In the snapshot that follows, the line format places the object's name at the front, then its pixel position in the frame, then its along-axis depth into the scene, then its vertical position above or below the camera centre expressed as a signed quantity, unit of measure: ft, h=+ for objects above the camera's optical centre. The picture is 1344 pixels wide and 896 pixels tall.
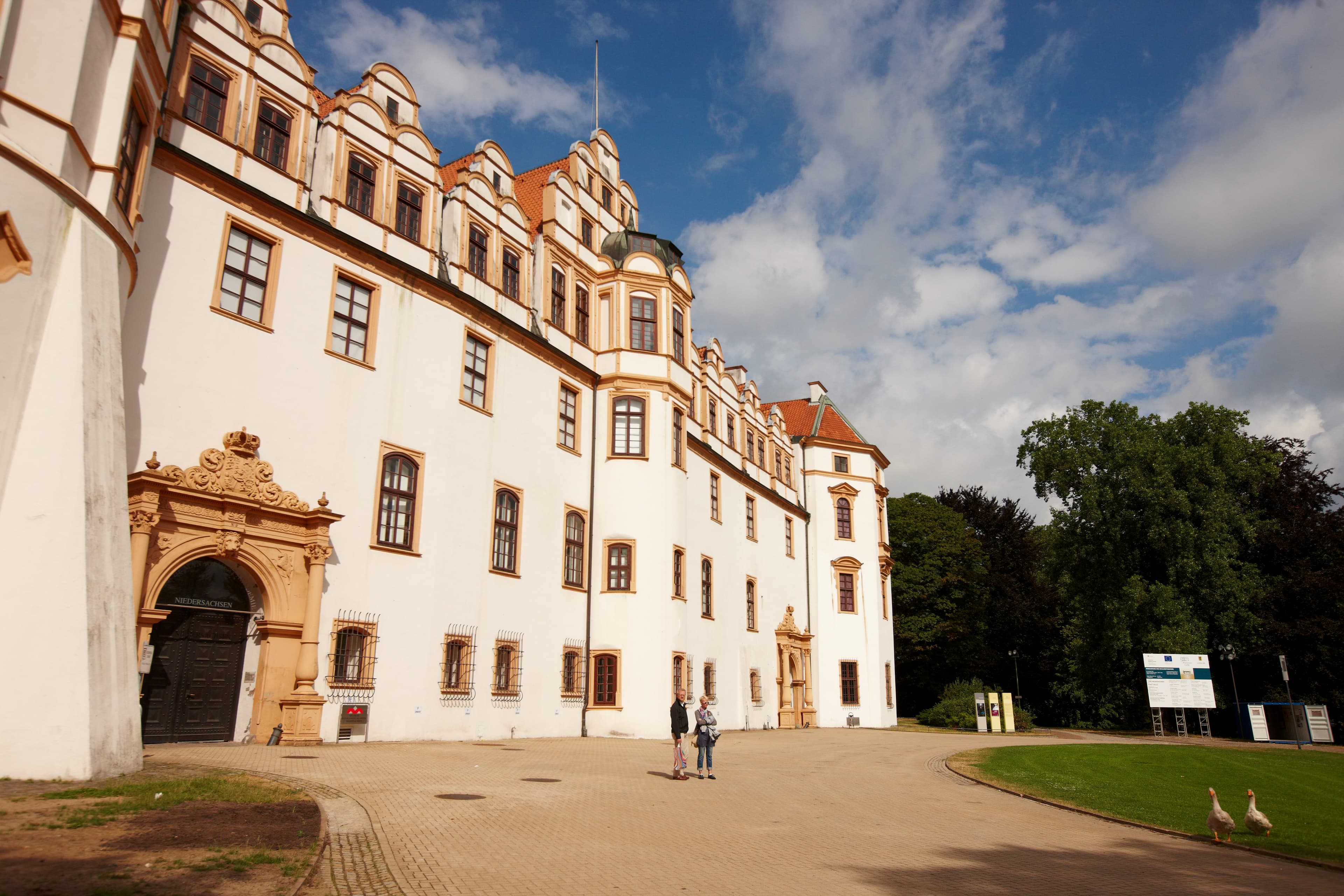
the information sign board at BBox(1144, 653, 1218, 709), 114.83 +1.20
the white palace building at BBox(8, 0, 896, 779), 36.14 +17.91
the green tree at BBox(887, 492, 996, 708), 172.04 +17.49
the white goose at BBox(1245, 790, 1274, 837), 37.73 -5.53
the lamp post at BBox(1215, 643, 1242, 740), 131.44 +4.97
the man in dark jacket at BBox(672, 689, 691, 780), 52.03 -2.65
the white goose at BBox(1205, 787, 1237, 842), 37.09 -5.40
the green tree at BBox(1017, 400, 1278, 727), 130.31 +23.12
